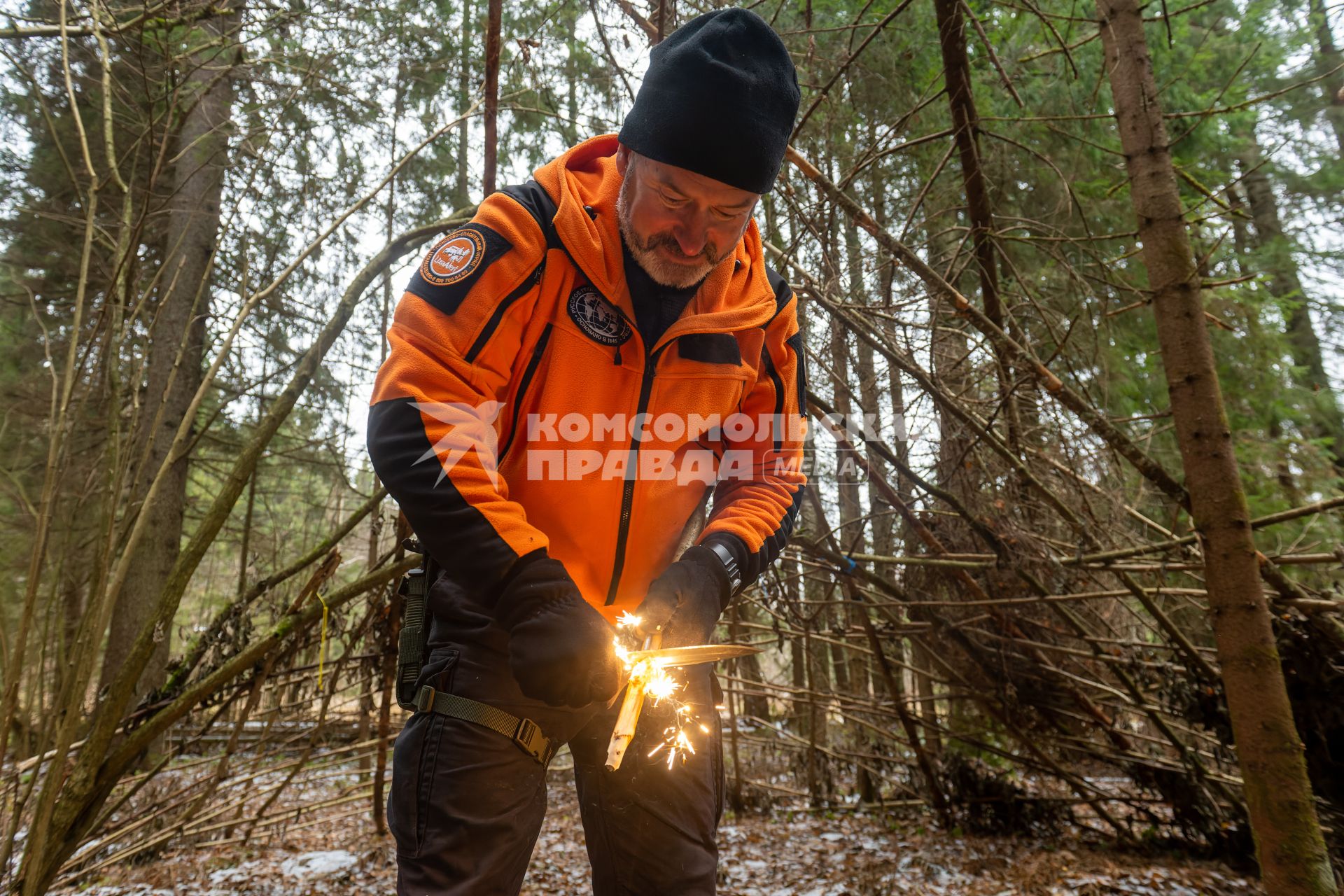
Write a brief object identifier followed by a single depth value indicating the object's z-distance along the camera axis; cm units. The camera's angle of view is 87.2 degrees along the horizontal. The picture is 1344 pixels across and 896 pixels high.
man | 153
